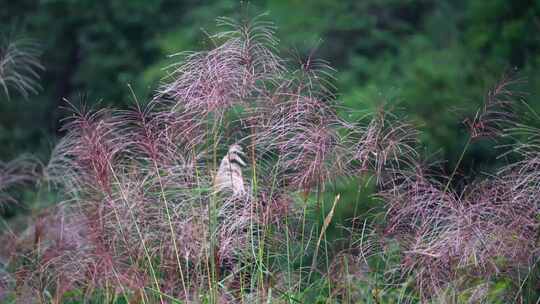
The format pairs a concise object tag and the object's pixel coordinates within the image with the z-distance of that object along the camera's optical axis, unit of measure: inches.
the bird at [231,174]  315.3
